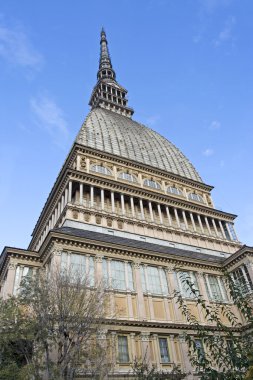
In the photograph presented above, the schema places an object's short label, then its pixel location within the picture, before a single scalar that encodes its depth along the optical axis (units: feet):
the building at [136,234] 96.73
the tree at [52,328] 61.93
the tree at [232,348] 33.58
